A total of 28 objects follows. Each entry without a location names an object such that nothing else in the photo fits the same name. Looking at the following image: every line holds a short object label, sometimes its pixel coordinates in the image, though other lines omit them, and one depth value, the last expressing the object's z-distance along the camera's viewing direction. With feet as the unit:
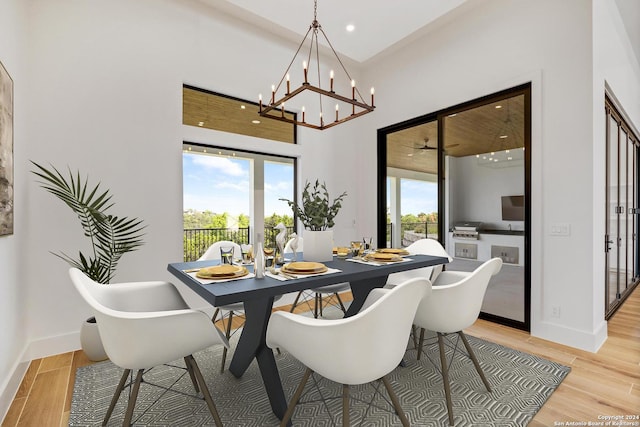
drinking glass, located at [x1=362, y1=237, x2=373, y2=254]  8.52
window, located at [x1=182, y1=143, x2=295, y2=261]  10.95
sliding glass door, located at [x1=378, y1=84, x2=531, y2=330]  9.70
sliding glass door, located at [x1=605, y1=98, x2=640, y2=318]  10.23
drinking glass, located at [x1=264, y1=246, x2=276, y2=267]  6.06
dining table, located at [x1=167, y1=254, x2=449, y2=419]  4.61
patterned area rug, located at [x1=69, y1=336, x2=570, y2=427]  5.37
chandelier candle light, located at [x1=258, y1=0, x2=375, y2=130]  6.38
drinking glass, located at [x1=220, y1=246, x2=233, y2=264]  6.30
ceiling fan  12.75
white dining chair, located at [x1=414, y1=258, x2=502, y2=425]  5.46
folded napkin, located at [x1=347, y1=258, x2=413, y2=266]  6.62
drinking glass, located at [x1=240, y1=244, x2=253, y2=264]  6.96
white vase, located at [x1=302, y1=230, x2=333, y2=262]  7.06
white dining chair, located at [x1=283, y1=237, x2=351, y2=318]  8.61
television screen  9.74
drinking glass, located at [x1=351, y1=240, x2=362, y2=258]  7.77
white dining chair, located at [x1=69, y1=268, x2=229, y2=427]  4.17
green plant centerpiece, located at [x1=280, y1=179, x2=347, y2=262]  6.86
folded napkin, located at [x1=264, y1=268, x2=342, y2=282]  5.35
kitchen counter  9.79
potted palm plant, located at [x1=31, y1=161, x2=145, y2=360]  7.48
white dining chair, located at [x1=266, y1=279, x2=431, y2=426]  3.89
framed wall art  5.97
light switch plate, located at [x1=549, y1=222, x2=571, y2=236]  8.50
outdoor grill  11.09
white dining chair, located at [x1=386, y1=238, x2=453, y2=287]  8.73
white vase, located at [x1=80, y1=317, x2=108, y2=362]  7.56
